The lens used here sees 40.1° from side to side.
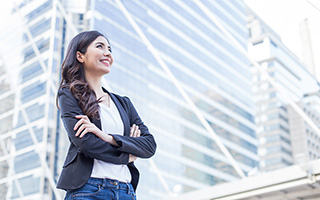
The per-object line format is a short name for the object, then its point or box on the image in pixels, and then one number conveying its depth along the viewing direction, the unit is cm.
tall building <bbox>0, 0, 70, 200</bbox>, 2356
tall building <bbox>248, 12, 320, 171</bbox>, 5728
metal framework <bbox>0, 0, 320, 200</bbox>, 356
